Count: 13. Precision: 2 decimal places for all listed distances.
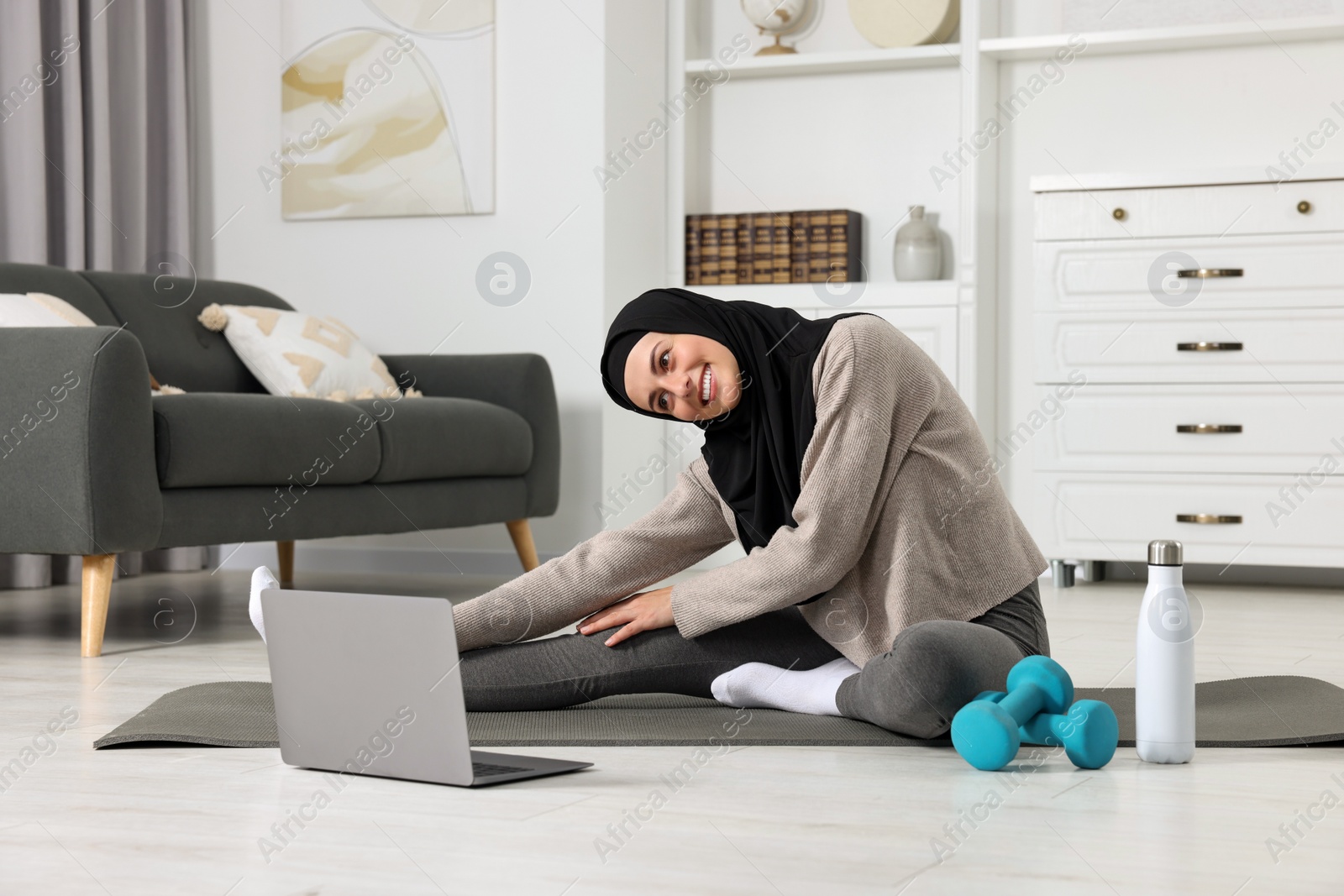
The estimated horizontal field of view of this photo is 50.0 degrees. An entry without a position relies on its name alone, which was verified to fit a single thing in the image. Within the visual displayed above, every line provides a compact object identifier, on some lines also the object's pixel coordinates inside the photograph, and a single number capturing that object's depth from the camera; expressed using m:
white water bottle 1.57
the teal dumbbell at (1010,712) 1.53
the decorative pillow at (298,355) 3.47
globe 4.28
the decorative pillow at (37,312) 2.89
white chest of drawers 3.61
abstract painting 4.13
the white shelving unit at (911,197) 4.01
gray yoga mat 1.71
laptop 1.41
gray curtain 3.70
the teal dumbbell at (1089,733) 1.55
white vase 4.09
